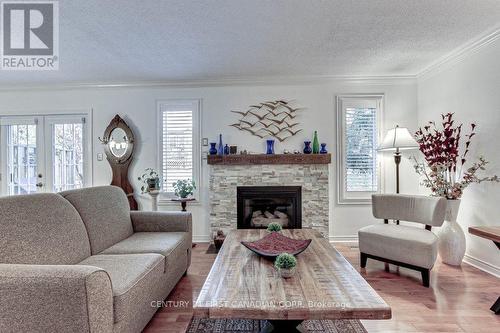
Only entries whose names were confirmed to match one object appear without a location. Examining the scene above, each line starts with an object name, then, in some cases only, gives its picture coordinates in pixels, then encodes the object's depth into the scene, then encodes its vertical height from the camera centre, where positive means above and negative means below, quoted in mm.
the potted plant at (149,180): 3887 -214
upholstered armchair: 2562 -711
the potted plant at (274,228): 2521 -587
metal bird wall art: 4145 +704
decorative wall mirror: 4191 +245
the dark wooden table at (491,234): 2014 -535
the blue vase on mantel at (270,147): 4038 +279
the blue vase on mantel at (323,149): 4001 +245
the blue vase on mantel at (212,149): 4054 +249
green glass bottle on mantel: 4016 +298
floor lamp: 3570 +338
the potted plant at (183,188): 3867 -336
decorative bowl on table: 1937 -622
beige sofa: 1241 -615
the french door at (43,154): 4359 +193
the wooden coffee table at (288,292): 1242 -665
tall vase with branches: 3020 -97
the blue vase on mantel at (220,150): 4051 +235
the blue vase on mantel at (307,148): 4027 +261
